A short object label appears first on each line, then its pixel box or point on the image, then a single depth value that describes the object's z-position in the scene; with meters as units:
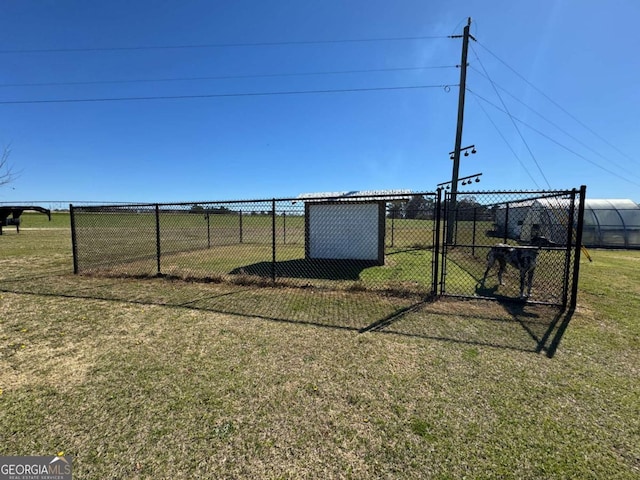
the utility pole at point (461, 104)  14.02
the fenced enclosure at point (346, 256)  5.69
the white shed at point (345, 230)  9.38
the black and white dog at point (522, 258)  5.10
